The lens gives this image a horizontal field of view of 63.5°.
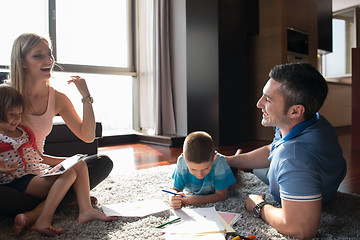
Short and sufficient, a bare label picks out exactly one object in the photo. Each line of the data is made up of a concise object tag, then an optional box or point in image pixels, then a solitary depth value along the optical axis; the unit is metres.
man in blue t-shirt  0.97
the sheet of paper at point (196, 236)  1.03
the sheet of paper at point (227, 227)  1.08
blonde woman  1.28
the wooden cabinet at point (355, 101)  3.10
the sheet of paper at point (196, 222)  1.08
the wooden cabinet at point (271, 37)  3.77
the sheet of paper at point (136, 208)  1.29
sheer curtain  3.91
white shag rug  1.09
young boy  1.28
